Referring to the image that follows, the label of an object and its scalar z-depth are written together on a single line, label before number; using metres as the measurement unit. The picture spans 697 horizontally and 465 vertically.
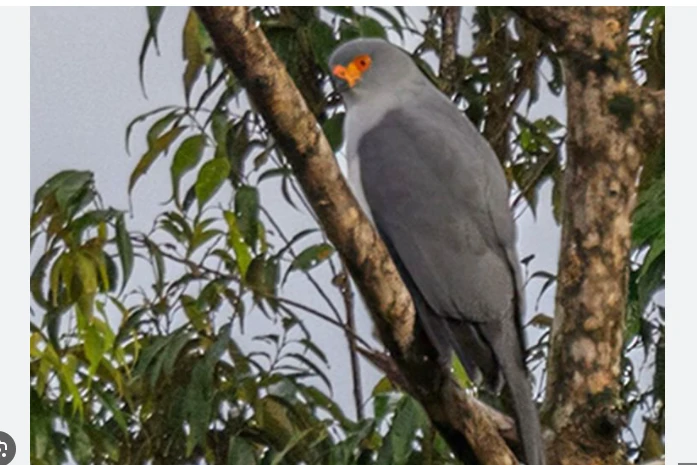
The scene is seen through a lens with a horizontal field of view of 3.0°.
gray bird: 8.05
